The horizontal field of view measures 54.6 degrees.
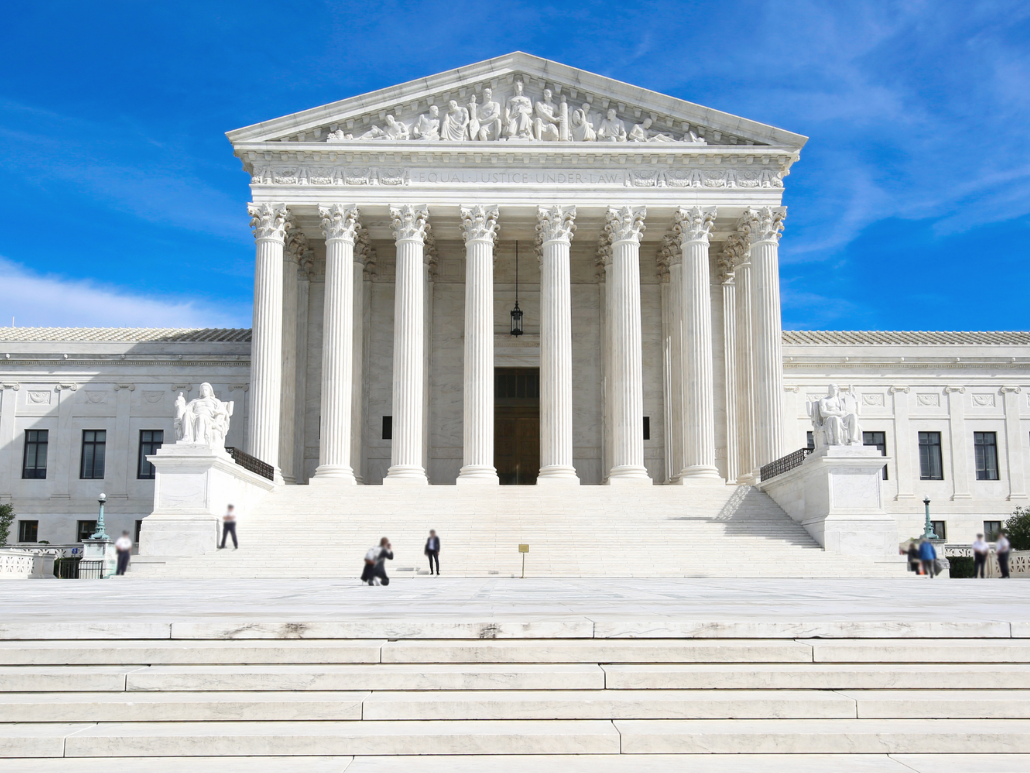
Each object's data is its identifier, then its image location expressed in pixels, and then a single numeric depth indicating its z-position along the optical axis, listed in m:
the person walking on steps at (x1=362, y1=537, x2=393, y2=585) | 22.19
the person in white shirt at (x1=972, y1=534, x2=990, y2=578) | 31.01
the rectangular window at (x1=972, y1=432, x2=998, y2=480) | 49.41
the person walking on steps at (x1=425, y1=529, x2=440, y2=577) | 27.30
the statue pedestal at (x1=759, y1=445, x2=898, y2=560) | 31.48
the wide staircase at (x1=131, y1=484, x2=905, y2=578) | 29.27
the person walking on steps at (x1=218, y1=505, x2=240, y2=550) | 30.48
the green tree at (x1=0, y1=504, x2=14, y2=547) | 40.41
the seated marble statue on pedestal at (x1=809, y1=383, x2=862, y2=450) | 32.84
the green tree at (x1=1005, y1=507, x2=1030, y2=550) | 41.03
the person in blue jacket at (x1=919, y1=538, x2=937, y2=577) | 30.03
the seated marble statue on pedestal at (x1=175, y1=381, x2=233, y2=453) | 32.78
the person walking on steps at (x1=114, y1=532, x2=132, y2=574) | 29.23
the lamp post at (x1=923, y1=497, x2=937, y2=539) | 37.66
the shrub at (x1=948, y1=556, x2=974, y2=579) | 34.59
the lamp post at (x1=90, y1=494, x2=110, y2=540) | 32.57
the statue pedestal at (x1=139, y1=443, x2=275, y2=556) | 31.45
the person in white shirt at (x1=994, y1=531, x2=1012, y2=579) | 30.42
